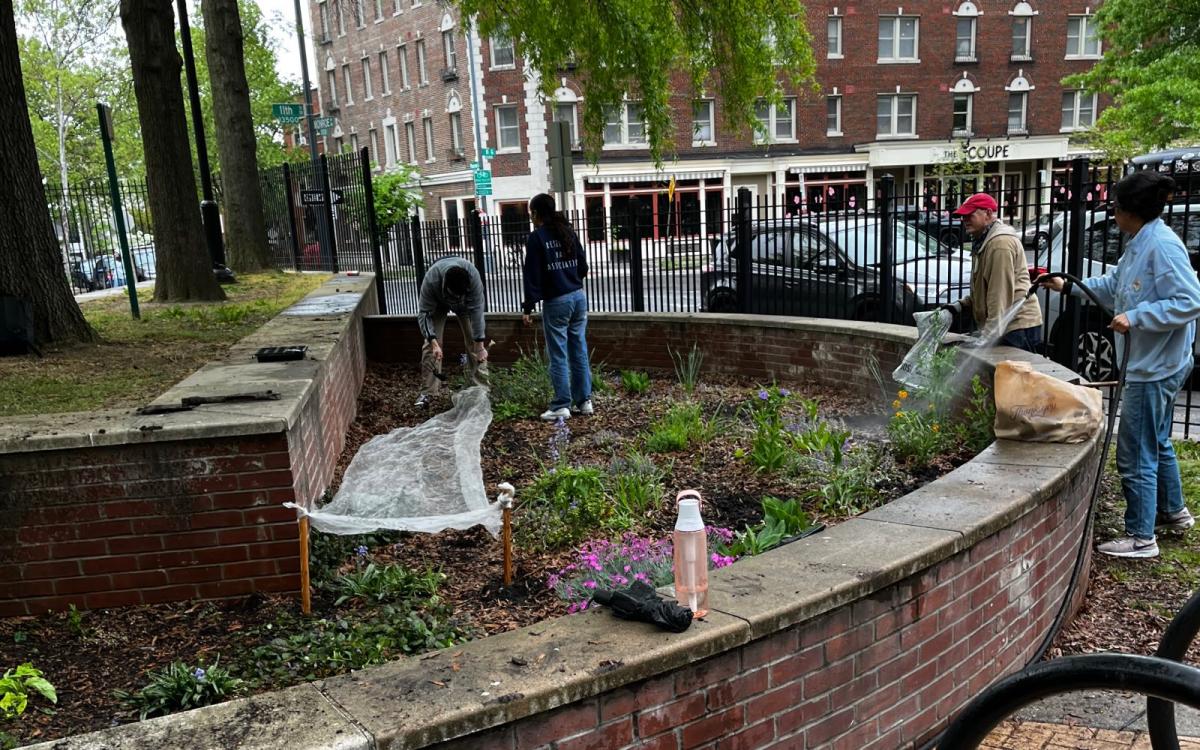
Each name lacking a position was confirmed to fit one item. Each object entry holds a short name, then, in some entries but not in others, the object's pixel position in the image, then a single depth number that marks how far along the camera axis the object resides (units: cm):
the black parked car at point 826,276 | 960
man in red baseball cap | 609
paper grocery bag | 411
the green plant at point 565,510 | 446
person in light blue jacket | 430
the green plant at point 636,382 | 809
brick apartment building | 3550
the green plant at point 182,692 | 299
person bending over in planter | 826
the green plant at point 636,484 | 474
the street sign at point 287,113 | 1683
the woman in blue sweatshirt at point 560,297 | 740
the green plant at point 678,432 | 593
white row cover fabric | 381
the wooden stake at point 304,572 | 363
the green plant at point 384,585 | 384
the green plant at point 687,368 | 774
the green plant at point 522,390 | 751
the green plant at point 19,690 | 287
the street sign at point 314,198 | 1363
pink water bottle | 257
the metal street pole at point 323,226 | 1352
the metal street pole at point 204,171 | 1388
